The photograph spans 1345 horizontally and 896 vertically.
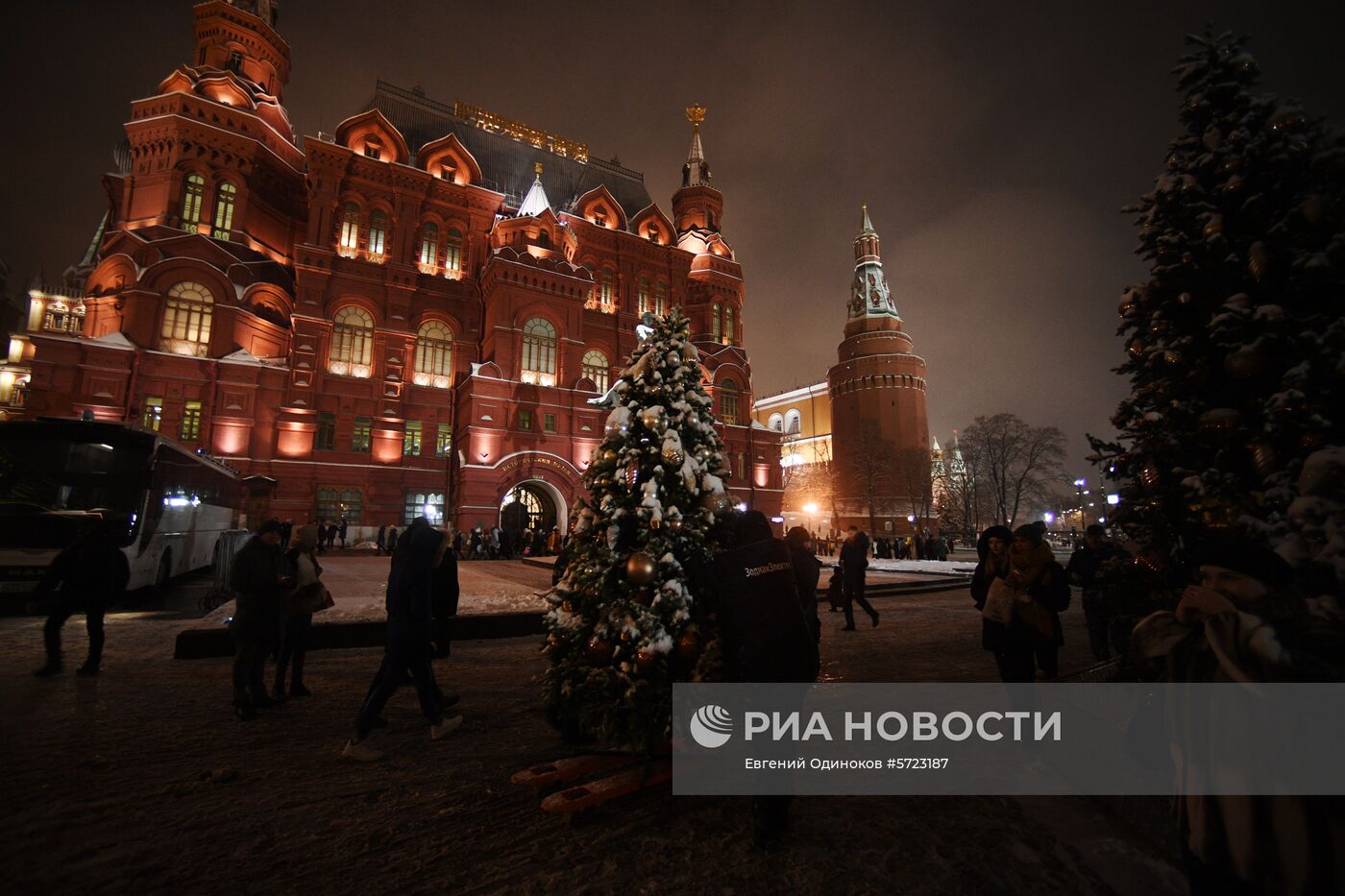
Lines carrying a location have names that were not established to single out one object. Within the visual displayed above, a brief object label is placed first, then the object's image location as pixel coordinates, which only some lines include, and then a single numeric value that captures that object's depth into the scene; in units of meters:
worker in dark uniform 3.16
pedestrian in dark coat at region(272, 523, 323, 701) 5.63
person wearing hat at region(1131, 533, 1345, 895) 1.78
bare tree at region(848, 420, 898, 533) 43.72
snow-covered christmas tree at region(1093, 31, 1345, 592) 4.21
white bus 9.34
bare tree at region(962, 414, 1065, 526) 38.88
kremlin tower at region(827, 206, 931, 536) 50.19
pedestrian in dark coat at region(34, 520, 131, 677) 6.25
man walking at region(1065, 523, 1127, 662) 6.89
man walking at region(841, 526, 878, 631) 9.87
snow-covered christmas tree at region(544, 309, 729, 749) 3.69
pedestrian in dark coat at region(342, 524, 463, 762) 4.23
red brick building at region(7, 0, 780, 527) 26.11
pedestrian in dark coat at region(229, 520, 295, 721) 5.12
